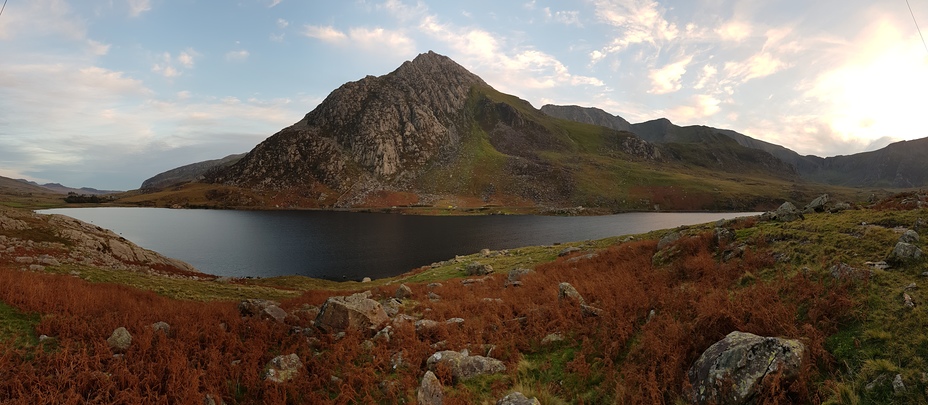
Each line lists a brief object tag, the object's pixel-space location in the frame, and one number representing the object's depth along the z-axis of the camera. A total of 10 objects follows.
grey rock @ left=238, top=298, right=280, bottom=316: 15.13
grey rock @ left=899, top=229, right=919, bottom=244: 12.14
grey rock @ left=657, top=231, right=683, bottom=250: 22.36
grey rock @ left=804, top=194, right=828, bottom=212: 24.11
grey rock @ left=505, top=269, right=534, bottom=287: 23.74
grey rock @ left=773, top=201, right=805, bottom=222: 20.92
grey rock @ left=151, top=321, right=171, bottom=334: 12.23
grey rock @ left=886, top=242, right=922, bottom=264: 10.98
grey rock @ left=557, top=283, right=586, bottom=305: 15.27
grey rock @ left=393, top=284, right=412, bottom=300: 21.30
